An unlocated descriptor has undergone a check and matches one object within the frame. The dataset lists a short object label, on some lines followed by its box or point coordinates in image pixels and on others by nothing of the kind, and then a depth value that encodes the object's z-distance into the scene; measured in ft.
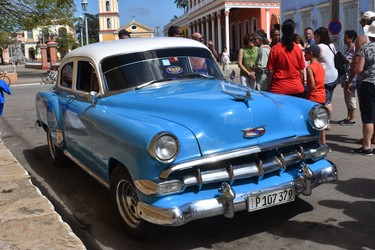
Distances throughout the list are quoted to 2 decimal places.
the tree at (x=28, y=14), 93.40
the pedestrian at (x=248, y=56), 25.65
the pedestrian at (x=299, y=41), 25.20
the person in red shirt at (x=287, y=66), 19.48
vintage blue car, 10.66
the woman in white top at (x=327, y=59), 22.30
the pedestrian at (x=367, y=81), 19.12
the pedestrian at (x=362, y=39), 19.85
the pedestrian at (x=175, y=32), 26.55
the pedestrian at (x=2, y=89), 21.52
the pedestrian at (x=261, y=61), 24.20
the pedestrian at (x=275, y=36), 25.27
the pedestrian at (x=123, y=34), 29.18
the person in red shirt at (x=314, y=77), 19.22
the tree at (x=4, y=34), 100.21
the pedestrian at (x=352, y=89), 24.29
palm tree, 313.89
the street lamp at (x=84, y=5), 80.49
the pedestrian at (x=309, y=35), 26.91
